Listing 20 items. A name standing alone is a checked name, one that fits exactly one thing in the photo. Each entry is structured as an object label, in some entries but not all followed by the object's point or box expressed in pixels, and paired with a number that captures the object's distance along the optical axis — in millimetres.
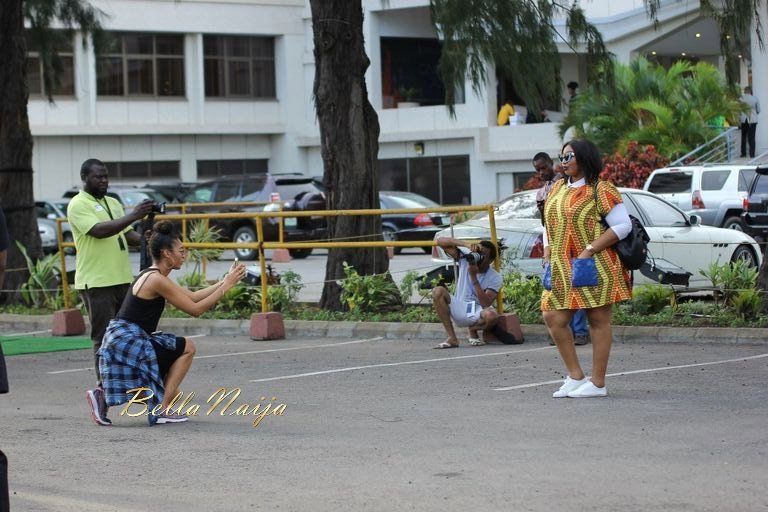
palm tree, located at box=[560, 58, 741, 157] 32656
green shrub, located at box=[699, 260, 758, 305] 14648
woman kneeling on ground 9648
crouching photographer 13883
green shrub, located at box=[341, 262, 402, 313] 16375
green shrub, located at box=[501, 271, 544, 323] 15250
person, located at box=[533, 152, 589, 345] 13586
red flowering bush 30406
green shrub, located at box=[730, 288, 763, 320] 14227
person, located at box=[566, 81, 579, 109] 26002
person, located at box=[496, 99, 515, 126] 40719
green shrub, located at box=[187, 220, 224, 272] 18641
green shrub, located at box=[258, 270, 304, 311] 16891
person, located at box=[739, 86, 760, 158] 32312
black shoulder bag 10023
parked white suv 27156
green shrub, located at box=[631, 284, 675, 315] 14891
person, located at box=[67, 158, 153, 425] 11258
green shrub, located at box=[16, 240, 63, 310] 19078
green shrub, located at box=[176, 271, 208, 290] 18234
